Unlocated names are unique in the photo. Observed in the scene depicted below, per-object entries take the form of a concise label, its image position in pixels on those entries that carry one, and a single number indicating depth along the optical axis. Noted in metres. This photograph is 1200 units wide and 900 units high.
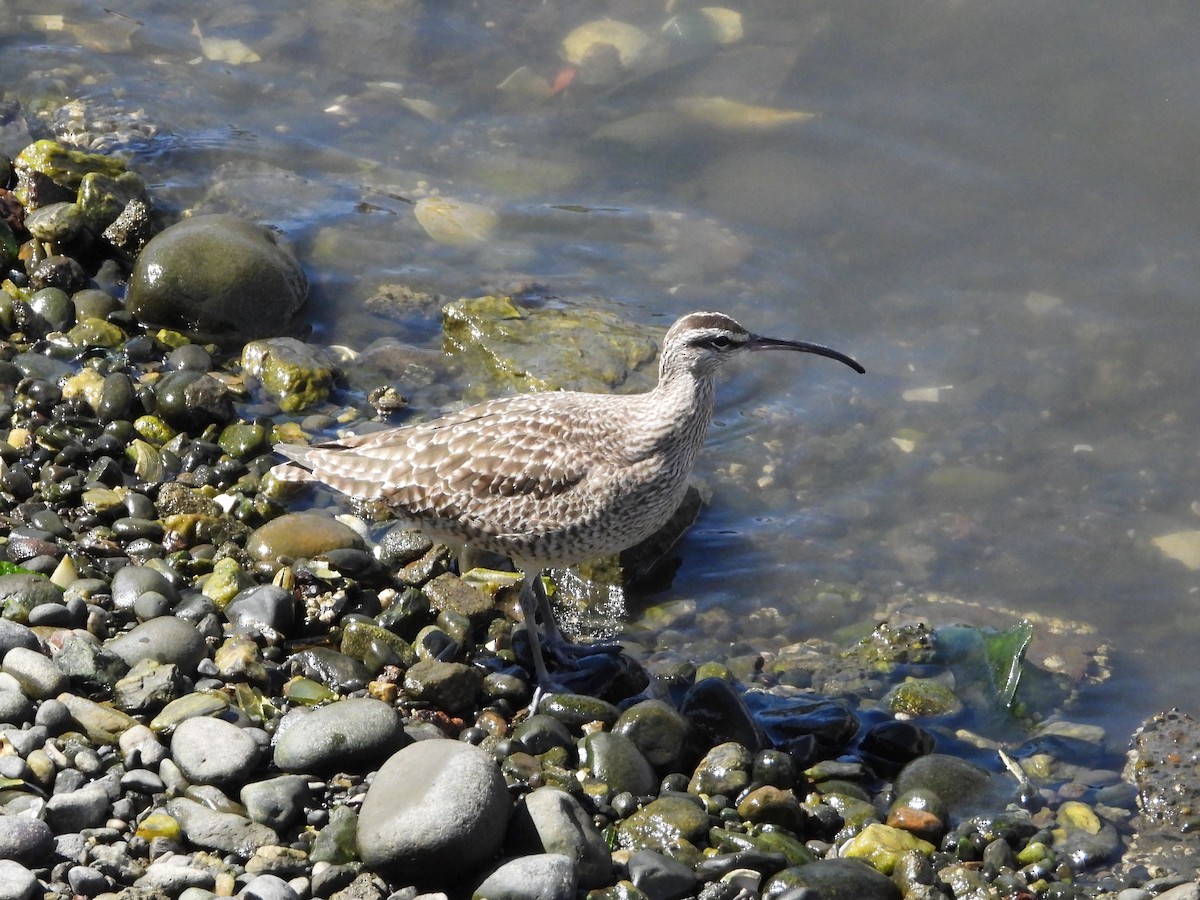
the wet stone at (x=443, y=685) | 13.33
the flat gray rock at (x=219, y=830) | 10.66
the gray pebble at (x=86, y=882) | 9.82
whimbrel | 13.84
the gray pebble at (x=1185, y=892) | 10.87
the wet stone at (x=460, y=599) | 15.01
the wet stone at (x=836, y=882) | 11.05
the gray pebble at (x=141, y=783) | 11.15
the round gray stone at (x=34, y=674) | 12.03
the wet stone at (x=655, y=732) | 12.84
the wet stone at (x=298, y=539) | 15.35
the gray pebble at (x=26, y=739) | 11.17
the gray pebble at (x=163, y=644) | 12.95
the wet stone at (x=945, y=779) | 12.91
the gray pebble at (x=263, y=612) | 14.02
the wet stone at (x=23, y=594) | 13.28
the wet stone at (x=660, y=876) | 10.89
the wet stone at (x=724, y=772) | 12.63
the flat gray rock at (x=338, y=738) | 11.70
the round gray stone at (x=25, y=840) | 9.82
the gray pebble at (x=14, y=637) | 12.34
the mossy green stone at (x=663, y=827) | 11.71
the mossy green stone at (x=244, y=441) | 17.44
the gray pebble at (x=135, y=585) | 14.06
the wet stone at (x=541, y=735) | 12.73
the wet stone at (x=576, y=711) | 13.32
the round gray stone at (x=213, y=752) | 11.36
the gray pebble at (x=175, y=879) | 10.04
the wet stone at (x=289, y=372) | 19.12
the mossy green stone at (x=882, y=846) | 11.82
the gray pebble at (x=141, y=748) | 11.49
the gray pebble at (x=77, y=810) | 10.51
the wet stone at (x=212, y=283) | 19.98
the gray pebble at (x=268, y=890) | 10.01
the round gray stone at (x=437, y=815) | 10.33
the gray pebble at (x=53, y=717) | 11.55
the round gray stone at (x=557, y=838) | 10.87
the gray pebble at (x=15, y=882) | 9.41
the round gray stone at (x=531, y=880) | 10.23
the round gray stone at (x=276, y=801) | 11.05
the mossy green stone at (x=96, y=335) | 19.37
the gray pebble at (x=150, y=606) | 13.85
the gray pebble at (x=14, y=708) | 11.52
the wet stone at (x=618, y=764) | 12.35
